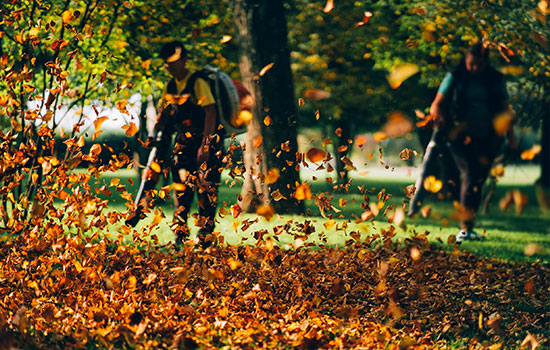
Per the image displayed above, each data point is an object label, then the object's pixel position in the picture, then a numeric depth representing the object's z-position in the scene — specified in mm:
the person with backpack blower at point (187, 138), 10117
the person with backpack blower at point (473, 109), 12109
